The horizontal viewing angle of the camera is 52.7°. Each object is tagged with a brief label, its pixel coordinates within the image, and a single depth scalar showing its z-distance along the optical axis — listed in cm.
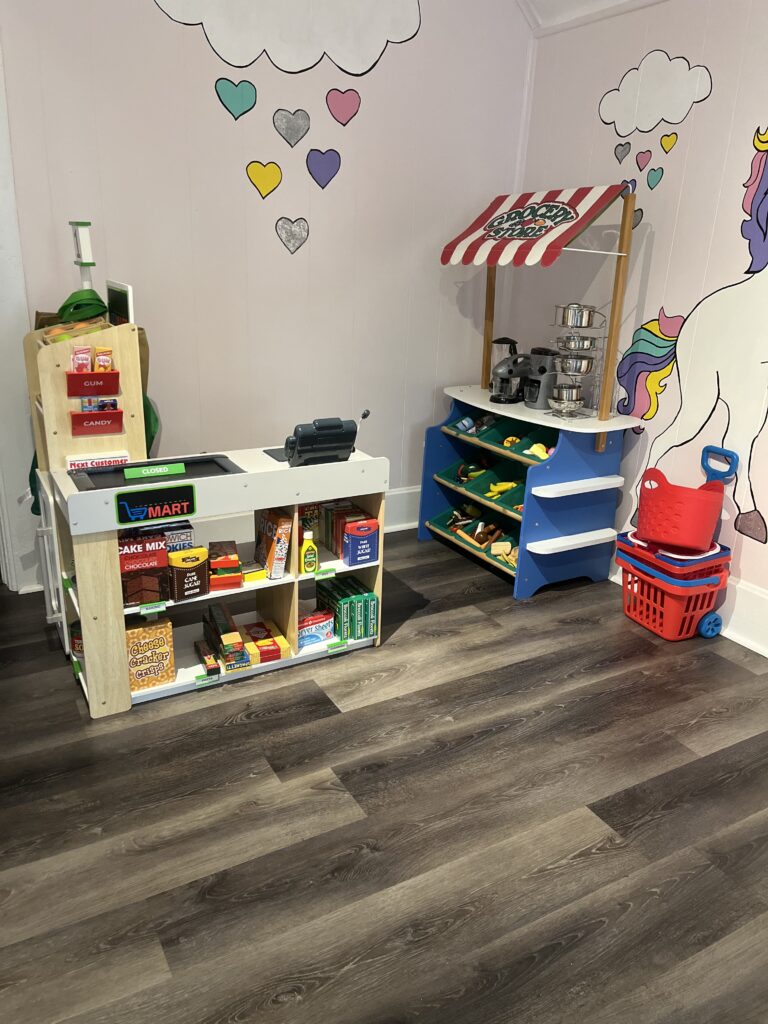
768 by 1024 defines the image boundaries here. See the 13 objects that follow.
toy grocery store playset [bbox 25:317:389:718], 241
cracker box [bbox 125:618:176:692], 252
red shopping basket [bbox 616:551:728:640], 304
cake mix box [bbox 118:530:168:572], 245
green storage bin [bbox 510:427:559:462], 357
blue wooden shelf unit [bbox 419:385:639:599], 333
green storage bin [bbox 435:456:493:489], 397
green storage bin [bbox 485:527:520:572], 353
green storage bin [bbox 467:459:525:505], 374
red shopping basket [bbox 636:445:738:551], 300
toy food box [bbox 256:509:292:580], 267
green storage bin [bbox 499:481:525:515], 353
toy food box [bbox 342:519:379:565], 280
